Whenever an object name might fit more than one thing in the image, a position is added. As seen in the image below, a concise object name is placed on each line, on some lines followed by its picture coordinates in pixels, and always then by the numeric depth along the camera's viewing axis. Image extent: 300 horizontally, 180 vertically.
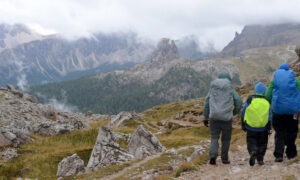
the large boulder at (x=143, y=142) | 21.34
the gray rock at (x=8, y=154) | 20.19
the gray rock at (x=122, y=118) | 57.14
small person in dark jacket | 10.12
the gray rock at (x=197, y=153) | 15.02
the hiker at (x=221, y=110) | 10.87
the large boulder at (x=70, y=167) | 15.90
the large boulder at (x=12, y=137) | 23.25
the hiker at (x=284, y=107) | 9.78
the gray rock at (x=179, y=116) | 66.69
